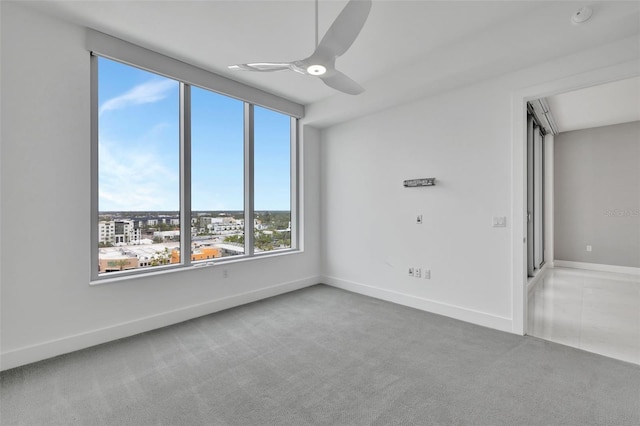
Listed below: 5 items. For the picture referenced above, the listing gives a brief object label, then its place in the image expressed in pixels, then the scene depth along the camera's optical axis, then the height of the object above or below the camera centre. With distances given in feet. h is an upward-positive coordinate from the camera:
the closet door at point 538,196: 17.12 +0.93
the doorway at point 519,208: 9.70 +0.11
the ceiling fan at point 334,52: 5.60 +3.59
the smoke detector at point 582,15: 7.11 +4.87
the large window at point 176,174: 9.80 +1.58
